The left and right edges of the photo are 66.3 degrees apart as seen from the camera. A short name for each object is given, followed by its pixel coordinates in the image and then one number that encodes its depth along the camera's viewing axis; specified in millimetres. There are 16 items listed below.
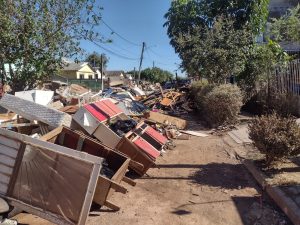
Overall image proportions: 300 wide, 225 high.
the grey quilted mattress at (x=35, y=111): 4624
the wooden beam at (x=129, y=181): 3924
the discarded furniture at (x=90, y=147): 3931
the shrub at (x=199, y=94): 9091
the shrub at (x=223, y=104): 7838
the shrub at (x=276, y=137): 4045
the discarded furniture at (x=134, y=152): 4371
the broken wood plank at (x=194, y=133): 7383
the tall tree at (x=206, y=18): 10369
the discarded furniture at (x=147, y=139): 4538
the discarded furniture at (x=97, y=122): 4592
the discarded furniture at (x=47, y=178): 2789
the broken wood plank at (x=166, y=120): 7906
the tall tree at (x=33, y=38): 7080
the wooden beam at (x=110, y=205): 3445
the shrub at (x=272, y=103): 7571
